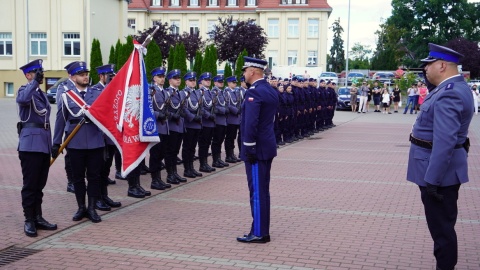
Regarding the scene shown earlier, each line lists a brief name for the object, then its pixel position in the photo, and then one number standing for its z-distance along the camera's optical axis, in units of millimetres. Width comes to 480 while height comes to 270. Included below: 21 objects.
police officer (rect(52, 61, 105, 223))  7492
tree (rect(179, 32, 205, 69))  53406
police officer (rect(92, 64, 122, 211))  8328
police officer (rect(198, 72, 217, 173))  11977
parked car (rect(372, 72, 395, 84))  53094
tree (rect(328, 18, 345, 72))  96250
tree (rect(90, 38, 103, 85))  32844
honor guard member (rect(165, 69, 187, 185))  10375
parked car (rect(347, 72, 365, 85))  52988
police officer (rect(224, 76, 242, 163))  13070
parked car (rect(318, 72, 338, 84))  54522
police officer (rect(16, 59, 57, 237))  6934
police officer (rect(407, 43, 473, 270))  4996
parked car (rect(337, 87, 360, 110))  38197
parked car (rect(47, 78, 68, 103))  36650
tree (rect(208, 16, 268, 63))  50281
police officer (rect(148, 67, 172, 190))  9922
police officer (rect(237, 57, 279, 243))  6602
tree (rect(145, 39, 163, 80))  29062
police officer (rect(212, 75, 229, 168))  12485
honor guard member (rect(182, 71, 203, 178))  11133
